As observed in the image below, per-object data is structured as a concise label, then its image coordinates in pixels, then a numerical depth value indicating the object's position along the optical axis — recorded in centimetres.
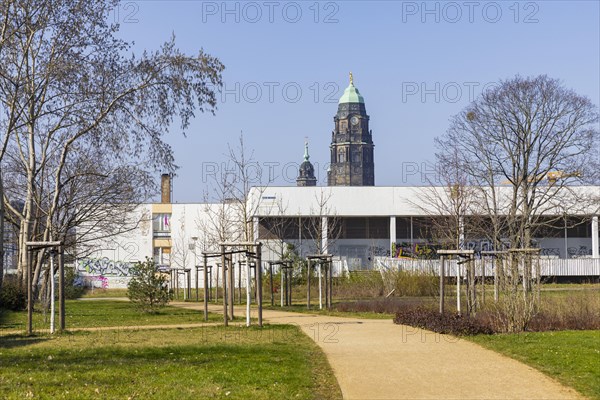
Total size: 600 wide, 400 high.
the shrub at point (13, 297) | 3012
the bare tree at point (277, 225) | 5666
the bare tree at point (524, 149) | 4109
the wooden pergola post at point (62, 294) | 1911
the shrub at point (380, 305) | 2591
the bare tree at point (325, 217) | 5519
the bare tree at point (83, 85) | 2217
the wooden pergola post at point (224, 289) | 1986
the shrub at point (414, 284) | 3434
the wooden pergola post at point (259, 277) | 1982
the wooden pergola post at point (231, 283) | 2096
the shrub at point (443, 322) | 1734
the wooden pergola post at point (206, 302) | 2294
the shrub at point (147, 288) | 2778
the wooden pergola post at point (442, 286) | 1956
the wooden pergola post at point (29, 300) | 1814
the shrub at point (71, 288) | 4578
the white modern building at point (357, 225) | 5628
